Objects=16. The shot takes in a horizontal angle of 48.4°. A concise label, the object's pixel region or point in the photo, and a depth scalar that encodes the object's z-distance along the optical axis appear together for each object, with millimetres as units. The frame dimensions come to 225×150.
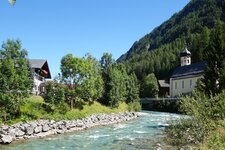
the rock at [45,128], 22639
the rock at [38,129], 21839
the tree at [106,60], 49487
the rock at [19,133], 20327
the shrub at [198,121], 13720
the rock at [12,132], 19864
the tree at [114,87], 39991
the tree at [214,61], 27678
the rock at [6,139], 18386
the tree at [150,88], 72250
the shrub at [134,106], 45913
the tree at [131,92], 49630
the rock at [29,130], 21174
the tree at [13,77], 23372
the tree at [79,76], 32909
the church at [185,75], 61942
